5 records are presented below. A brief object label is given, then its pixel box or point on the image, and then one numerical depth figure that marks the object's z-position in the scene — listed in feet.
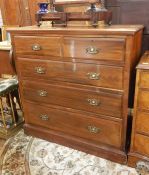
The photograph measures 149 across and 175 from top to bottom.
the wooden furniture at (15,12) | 8.25
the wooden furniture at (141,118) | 4.57
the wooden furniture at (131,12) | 5.76
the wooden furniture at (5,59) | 9.23
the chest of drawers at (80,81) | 4.83
